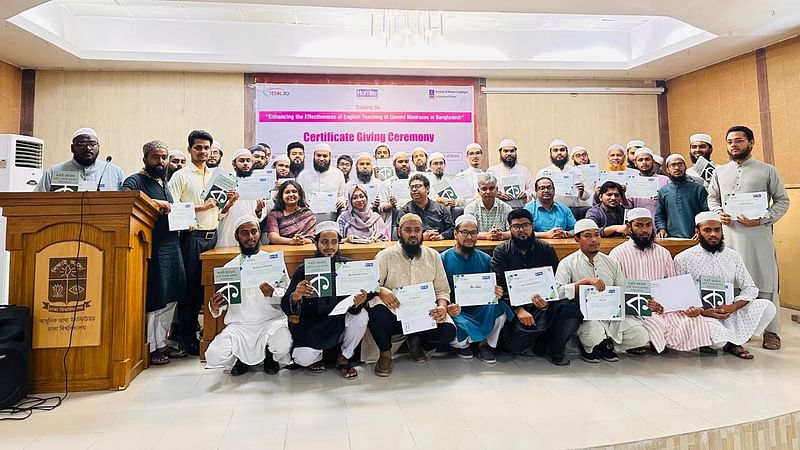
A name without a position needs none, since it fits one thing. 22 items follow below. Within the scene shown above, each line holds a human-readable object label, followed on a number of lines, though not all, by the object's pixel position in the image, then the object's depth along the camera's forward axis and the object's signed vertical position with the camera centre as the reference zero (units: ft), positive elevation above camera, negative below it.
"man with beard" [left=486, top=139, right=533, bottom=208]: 16.75 +3.06
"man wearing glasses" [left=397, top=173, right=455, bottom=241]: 13.41 +1.27
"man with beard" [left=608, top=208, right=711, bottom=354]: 10.87 -0.73
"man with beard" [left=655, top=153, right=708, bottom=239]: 13.42 +1.26
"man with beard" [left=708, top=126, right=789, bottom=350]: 12.23 +0.59
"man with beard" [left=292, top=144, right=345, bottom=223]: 16.08 +2.79
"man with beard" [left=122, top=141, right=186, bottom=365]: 11.06 -0.16
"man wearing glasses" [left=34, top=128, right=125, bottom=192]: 11.50 +2.52
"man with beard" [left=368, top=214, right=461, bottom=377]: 10.28 -0.77
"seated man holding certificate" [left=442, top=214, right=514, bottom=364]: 10.59 -1.04
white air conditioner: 16.26 +3.69
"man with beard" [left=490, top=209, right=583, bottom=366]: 10.68 -1.51
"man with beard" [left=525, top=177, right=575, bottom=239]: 13.71 +1.06
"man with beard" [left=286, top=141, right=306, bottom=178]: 16.45 +3.53
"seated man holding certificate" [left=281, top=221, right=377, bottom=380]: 10.25 -1.55
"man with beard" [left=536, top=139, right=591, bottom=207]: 15.02 +2.55
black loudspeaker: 8.11 -1.61
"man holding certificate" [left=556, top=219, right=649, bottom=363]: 10.78 -0.90
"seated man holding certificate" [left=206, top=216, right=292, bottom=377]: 10.17 -1.63
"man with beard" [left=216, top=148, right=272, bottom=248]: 12.92 +1.43
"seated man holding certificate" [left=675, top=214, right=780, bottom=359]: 10.95 -1.12
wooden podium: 8.89 -0.34
